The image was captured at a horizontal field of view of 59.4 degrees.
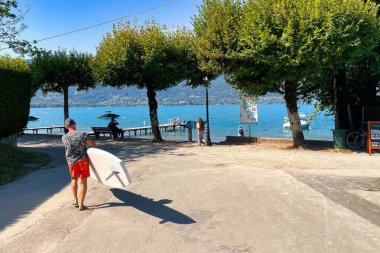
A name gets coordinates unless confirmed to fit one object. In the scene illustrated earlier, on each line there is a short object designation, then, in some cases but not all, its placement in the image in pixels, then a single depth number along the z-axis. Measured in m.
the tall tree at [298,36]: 14.12
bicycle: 16.30
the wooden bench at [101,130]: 25.99
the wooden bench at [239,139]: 20.65
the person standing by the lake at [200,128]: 20.27
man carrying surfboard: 7.18
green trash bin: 16.31
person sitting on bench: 24.53
